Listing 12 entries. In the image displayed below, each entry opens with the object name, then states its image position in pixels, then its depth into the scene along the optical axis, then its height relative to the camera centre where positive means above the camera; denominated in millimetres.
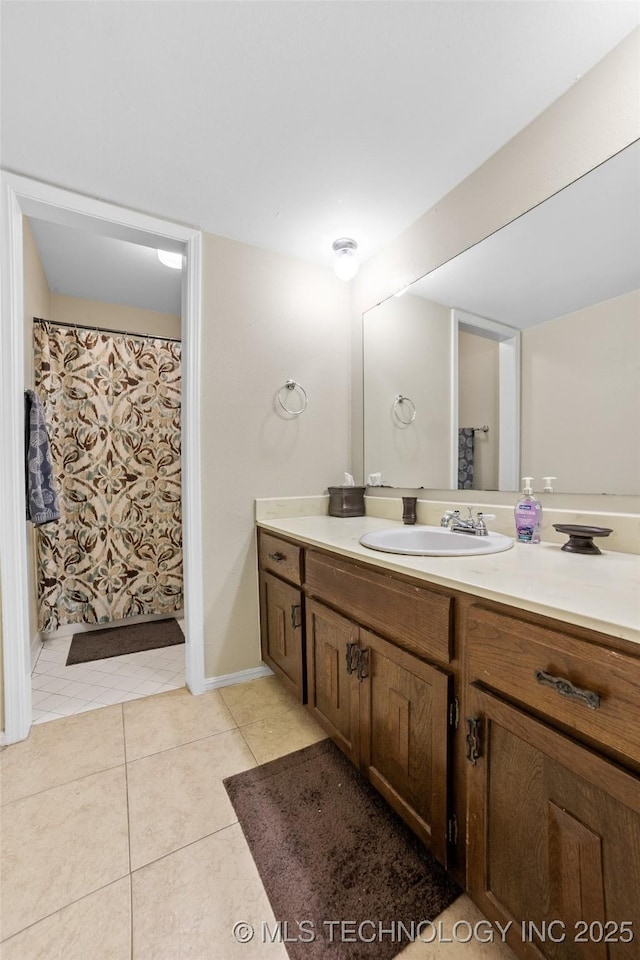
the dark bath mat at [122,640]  2383 -1074
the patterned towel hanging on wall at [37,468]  1710 +32
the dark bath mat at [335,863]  902 -1041
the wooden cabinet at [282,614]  1618 -626
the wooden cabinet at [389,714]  945 -687
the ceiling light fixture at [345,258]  1963 +1092
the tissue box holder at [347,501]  2088 -142
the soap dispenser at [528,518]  1290 -142
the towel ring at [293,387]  2117 +433
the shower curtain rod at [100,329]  2507 +994
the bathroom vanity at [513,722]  620 -508
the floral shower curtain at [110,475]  2559 +1
